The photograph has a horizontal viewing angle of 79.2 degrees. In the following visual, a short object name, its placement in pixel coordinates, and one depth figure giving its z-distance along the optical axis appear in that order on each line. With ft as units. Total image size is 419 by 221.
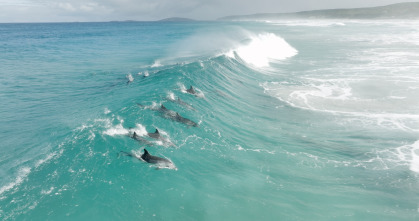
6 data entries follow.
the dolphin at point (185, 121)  60.25
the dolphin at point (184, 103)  69.28
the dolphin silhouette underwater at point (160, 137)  51.96
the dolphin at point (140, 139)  50.52
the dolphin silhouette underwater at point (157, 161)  45.10
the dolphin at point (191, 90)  79.00
